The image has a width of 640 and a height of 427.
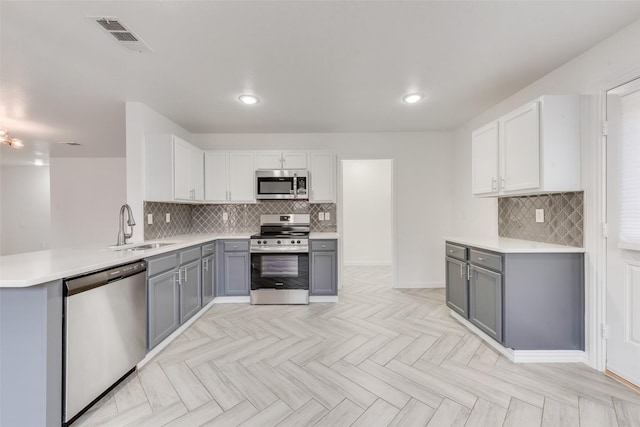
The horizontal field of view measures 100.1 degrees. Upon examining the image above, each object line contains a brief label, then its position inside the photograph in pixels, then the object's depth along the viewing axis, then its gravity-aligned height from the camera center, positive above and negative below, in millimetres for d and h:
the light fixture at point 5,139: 3629 +1085
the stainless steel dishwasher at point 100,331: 1569 -781
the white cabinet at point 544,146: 2148 +541
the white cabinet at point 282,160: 3986 +795
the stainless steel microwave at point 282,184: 3865 +425
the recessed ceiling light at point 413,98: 2893 +1263
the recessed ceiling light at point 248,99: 2892 +1264
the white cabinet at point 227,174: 3998 +593
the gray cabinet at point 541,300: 2168 -730
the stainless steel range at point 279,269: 3561 -747
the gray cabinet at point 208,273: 3269 -752
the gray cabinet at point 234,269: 3615 -745
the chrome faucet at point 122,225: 2573 -105
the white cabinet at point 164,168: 3035 +537
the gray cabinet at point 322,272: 3627 -801
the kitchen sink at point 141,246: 2497 -315
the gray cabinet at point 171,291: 2301 -753
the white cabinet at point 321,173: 4000 +595
